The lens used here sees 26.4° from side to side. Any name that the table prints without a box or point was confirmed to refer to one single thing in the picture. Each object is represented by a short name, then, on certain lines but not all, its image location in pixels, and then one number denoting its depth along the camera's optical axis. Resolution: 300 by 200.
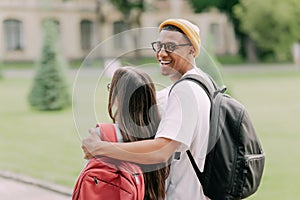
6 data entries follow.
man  2.00
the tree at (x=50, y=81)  13.98
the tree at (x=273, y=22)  31.54
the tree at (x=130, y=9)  37.75
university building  38.44
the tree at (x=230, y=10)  37.81
